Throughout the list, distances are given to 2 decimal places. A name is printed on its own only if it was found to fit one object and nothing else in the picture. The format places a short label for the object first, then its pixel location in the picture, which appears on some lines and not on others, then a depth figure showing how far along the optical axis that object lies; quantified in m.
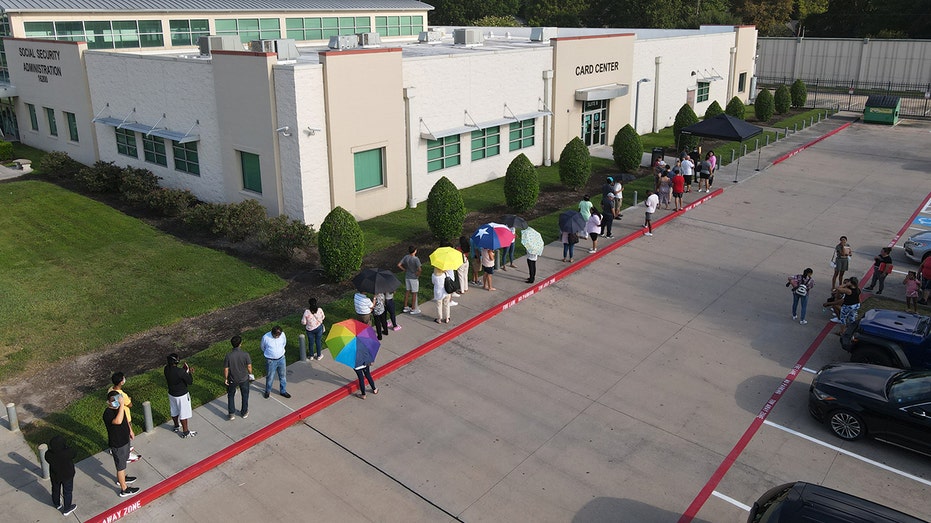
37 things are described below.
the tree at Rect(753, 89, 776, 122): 41.66
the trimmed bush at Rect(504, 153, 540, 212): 23.67
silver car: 19.50
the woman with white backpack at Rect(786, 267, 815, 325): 15.88
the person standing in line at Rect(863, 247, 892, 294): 17.16
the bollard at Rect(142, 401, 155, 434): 12.02
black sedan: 11.17
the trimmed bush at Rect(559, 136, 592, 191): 26.56
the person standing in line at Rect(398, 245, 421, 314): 16.16
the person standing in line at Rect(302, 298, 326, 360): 14.17
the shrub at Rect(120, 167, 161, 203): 25.21
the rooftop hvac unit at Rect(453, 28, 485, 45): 31.35
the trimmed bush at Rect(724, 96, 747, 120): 39.22
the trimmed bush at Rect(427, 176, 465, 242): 20.62
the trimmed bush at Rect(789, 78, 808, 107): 46.94
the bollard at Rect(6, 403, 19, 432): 12.15
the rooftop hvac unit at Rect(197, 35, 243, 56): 24.17
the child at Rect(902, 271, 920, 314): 16.27
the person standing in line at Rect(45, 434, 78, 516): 9.87
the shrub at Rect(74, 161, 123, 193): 26.78
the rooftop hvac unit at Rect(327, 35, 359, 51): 24.03
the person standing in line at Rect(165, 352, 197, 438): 11.59
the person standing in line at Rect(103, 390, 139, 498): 10.47
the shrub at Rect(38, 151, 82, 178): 29.08
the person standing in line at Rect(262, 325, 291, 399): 12.78
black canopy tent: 28.16
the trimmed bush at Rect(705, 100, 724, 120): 37.03
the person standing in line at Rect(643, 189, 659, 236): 21.62
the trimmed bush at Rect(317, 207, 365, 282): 18.14
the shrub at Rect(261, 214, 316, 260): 20.11
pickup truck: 13.33
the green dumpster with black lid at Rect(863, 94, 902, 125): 41.69
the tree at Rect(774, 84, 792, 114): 44.09
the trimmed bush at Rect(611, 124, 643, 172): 29.39
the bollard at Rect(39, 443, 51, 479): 10.86
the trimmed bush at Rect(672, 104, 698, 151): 35.03
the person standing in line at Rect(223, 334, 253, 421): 12.13
